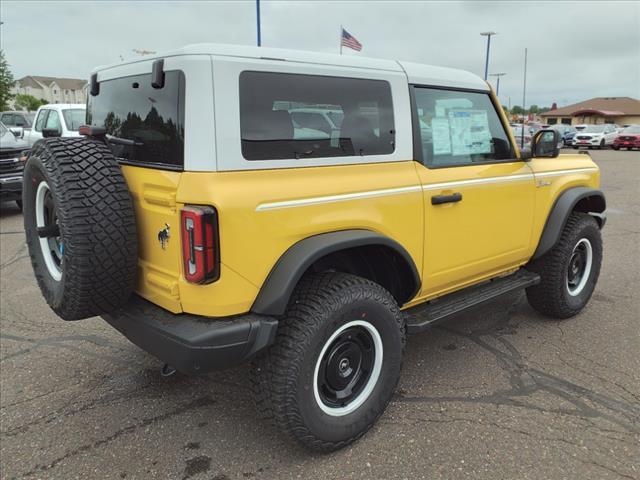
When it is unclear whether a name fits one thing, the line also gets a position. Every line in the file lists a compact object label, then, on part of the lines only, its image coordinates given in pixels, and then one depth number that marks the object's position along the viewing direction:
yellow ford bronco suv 2.15
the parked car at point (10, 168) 8.66
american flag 11.98
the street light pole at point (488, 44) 29.62
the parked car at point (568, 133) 31.78
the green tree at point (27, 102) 74.56
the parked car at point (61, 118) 10.42
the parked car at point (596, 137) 29.20
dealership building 65.56
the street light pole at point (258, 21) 12.44
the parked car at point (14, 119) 20.48
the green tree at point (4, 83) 39.13
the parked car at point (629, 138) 27.09
